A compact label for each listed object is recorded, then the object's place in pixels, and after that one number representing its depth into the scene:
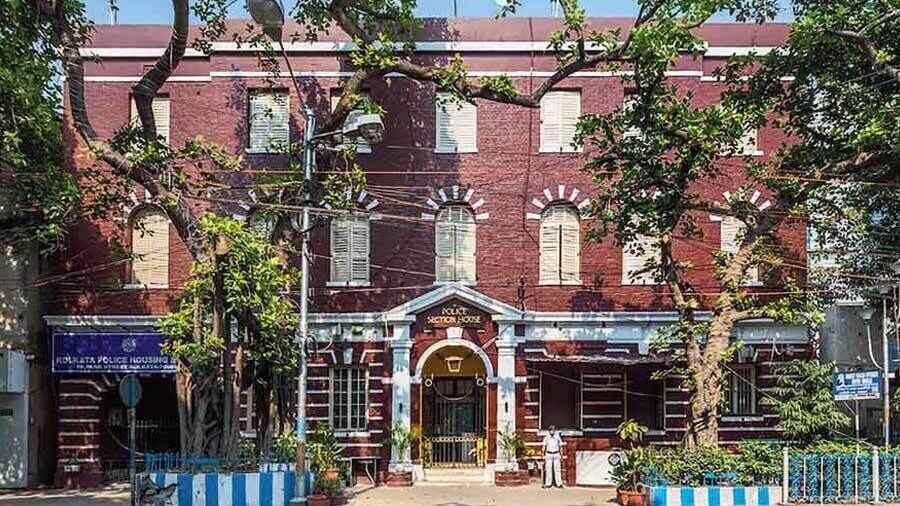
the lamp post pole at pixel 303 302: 20.64
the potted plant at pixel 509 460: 28.20
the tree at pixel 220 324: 21.64
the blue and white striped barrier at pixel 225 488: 21.42
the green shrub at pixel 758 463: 22.59
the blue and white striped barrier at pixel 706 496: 22.14
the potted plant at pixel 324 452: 25.34
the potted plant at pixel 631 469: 23.03
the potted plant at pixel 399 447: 28.28
